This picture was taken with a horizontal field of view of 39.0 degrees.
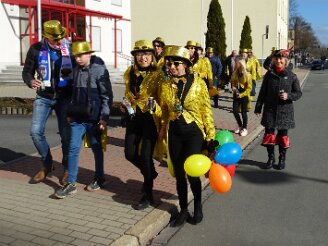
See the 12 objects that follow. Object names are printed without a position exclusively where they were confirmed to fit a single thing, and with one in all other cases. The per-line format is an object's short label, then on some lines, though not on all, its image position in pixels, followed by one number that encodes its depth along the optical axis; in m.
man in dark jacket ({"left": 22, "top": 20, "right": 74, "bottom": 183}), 5.63
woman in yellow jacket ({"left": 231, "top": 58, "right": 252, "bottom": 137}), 10.17
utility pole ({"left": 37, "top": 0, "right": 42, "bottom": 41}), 17.38
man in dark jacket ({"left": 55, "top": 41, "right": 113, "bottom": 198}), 5.25
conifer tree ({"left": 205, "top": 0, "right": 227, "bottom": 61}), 24.23
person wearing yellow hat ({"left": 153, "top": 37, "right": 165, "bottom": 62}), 7.57
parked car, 58.97
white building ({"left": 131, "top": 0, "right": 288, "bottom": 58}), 46.06
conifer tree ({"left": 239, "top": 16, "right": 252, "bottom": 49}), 34.56
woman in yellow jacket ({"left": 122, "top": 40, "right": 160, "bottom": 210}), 4.99
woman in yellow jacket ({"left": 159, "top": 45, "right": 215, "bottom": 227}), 4.52
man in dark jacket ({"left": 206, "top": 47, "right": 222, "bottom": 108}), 15.09
